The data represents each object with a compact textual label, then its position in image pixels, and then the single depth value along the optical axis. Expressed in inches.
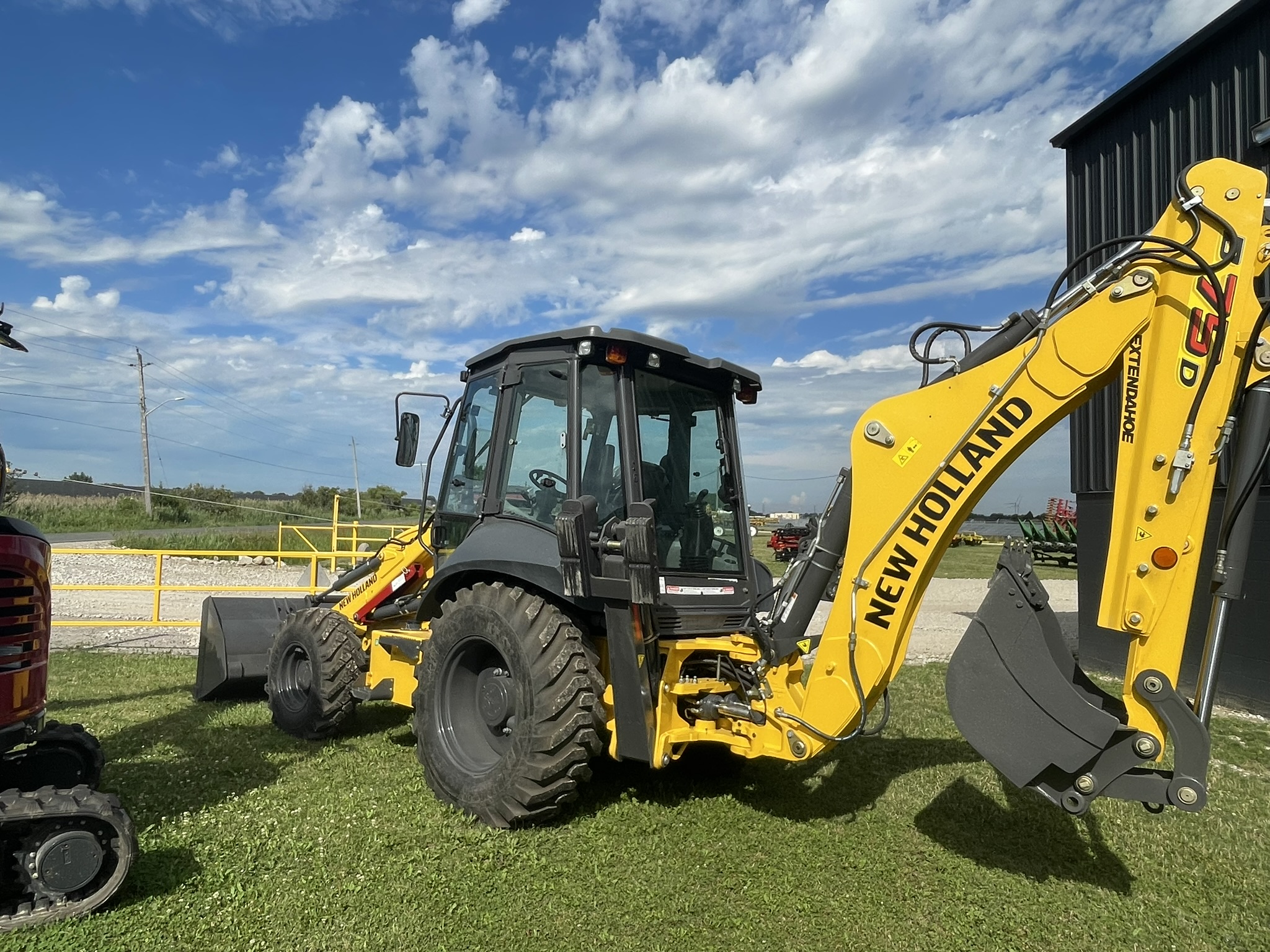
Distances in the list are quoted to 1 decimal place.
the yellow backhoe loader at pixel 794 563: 135.7
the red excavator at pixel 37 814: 128.2
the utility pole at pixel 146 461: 1362.0
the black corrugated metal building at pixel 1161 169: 304.7
